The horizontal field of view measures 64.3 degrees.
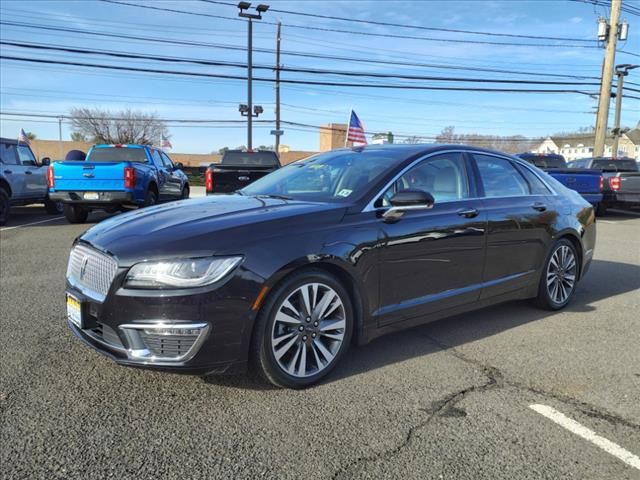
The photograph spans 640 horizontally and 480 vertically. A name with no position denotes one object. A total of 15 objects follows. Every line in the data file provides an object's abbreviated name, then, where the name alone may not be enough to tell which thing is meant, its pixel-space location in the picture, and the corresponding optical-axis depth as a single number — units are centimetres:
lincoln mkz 289
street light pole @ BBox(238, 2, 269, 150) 2038
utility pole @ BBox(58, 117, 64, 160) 5942
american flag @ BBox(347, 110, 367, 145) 1592
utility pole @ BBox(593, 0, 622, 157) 2031
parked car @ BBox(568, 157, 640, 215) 1428
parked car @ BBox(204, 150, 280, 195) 1146
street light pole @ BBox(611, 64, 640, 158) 3000
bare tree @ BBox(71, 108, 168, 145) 5838
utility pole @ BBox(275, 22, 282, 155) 3203
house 9338
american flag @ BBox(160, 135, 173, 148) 3462
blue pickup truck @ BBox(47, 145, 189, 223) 1082
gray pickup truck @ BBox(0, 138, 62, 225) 1180
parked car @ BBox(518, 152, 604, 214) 1354
